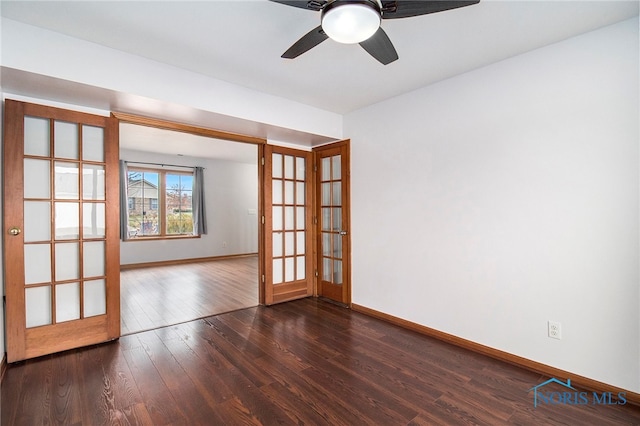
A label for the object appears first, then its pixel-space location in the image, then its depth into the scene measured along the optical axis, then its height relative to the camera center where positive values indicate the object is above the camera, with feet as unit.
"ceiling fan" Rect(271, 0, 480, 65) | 4.75 +3.32
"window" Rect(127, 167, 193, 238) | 22.25 +0.96
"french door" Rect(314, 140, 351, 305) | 13.17 -0.33
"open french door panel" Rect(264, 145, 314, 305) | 13.21 -0.49
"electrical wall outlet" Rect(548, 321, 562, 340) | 7.51 -3.01
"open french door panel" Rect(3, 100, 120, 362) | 7.90 -0.40
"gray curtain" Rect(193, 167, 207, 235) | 23.86 +0.87
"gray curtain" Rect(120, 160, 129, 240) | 20.72 +0.80
